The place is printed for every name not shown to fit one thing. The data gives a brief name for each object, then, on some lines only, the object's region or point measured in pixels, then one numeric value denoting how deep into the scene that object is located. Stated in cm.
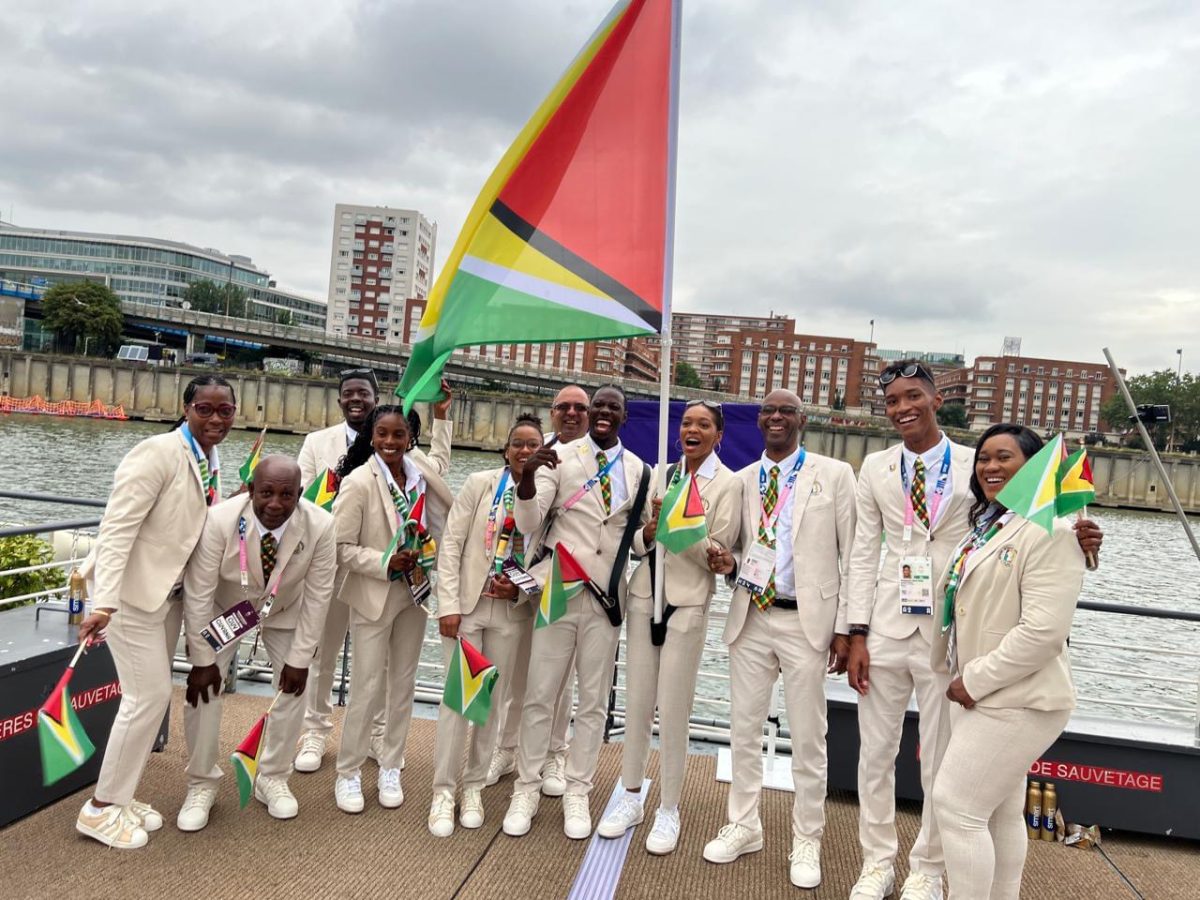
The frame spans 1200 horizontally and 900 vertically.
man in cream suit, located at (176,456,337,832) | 356
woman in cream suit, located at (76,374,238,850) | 336
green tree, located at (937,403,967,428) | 9281
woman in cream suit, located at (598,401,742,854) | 371
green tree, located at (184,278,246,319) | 10188
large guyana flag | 371
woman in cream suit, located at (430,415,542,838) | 383
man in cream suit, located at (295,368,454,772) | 436
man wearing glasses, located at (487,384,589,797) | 396
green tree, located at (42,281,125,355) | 6169
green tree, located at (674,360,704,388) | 10975
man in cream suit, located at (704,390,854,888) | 352
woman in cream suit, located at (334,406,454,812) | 395
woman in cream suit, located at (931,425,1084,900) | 256
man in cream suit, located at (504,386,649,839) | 384
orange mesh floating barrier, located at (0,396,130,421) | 4612
